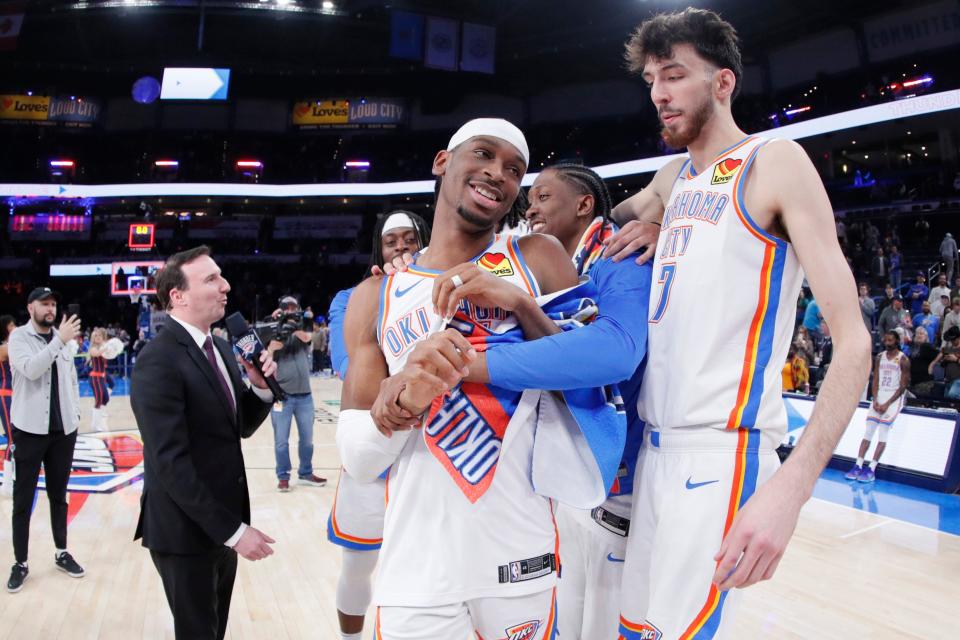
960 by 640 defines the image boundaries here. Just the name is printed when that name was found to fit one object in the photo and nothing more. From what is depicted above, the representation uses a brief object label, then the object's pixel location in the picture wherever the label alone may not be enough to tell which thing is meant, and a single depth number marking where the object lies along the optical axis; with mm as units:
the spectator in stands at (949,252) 12820
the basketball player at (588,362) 1393
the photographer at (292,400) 6625
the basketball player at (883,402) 7027
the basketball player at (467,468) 1468
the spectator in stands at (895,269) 13805
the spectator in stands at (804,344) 10492
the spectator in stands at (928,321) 11094
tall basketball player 1479
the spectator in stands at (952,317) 10328
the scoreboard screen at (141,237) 25609
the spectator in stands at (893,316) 11289
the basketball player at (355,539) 3014
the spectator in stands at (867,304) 12031
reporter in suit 2576
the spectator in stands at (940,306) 11477
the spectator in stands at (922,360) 9922
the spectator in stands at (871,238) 15132
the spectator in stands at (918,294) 12773
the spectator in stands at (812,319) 11672
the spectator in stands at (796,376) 9484
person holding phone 4367
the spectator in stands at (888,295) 12266
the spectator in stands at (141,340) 16386
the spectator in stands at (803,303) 13188
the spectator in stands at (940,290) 11664
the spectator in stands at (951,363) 8523
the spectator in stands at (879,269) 14086
